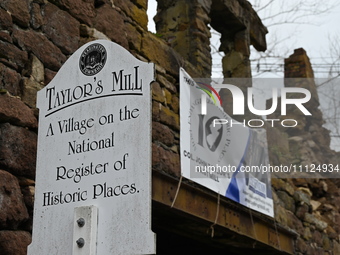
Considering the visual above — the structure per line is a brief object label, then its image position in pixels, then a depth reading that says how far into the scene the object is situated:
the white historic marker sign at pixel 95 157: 3.01
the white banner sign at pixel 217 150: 5.54
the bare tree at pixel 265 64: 12.98
